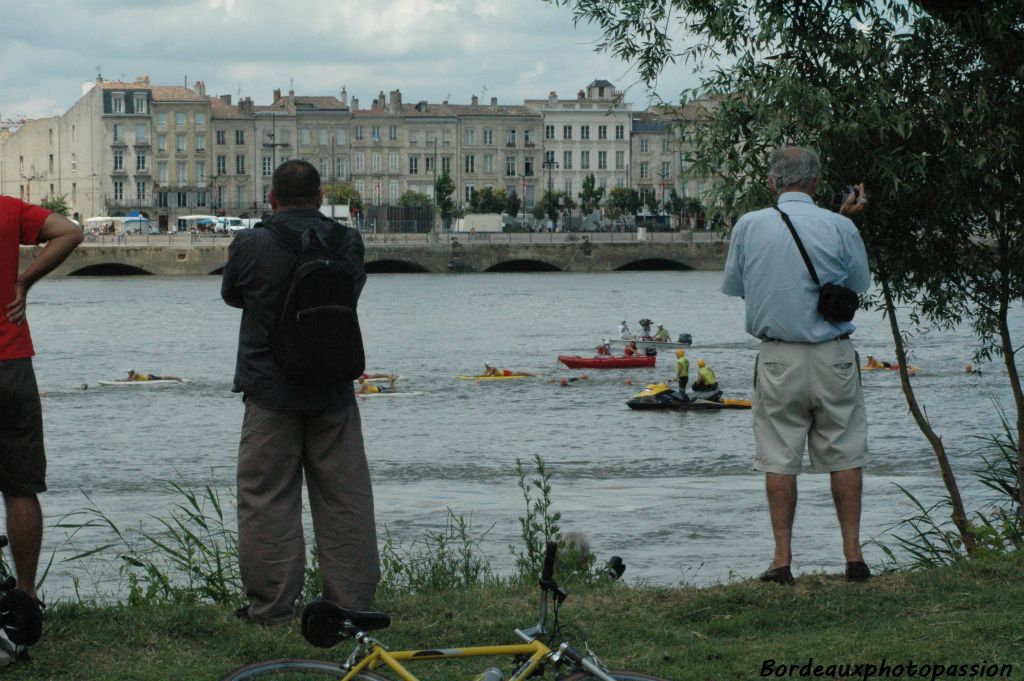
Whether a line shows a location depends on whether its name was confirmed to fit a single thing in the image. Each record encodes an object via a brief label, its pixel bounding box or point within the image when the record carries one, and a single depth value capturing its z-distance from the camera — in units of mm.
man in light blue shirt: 13374
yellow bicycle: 7358
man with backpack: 12256
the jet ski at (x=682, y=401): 65467
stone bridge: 197324
